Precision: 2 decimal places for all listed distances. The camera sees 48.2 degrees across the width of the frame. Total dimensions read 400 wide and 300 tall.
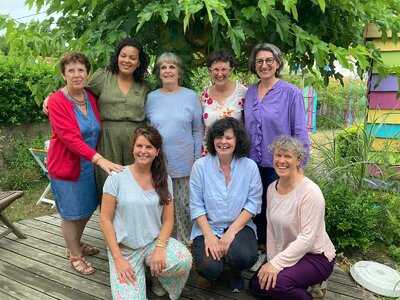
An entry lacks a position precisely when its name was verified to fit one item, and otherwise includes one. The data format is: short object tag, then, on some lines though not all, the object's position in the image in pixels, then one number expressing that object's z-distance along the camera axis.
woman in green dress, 3.20
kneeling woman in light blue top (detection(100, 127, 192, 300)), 2.87
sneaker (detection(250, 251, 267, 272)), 3.53
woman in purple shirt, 3.13
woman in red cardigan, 3.04
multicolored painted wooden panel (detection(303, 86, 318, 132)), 9.22
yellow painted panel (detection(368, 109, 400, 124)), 4.62
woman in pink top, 2.82
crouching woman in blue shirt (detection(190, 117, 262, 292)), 3.04
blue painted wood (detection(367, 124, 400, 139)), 4.62
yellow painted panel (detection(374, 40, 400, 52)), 4.52
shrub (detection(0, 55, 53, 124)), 7.05
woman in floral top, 3.24
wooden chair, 3.86
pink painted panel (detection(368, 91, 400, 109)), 4.66
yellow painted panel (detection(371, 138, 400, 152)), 4.32
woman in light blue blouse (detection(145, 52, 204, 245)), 3.19
